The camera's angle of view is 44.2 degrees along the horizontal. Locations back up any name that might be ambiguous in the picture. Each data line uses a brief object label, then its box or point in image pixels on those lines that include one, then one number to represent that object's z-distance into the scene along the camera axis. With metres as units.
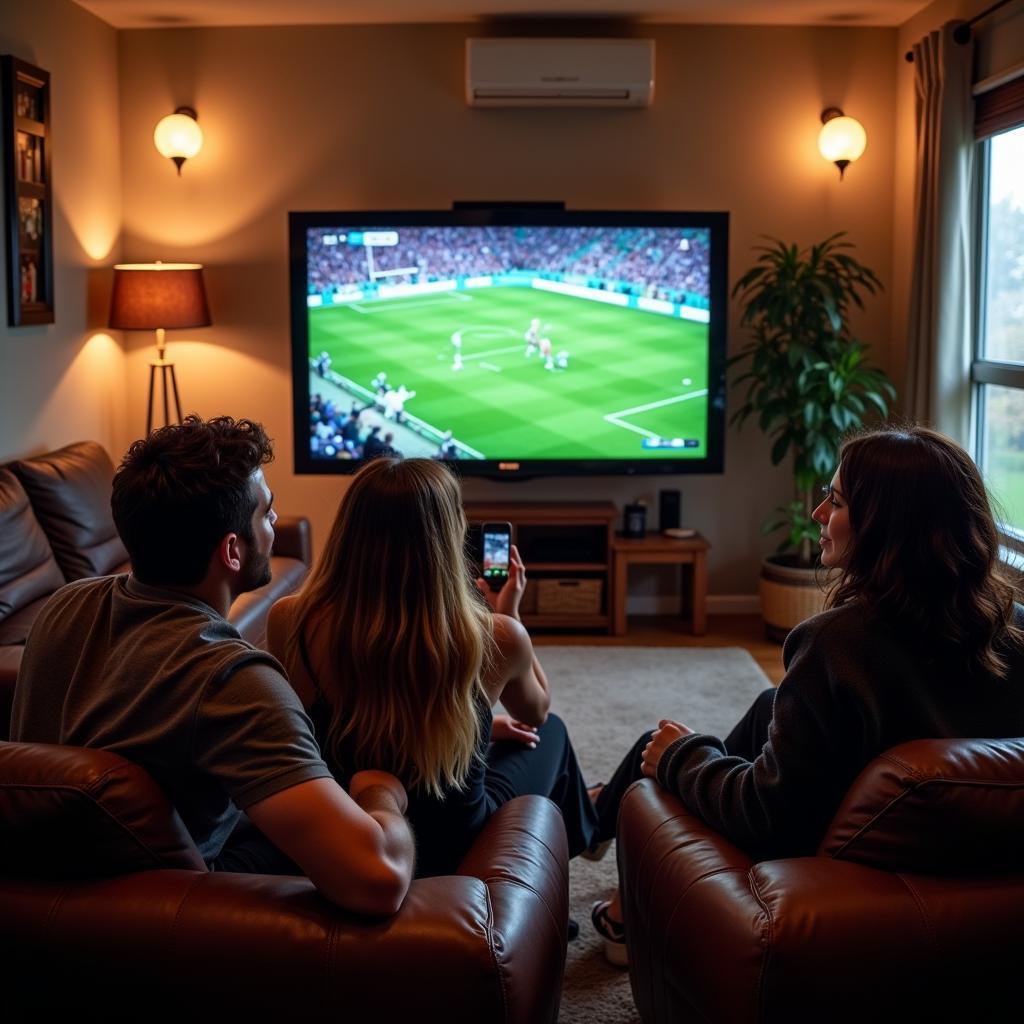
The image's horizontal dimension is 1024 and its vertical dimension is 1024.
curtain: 4.67
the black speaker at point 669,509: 5.65
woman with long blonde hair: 1.81
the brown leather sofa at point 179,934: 1.37
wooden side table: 5.32
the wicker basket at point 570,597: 5.42
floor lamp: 5.11
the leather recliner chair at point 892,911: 1.43
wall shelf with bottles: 4.43
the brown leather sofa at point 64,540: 3.82
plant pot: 5.14
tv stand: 5.38
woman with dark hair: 1.71
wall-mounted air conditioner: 5.20
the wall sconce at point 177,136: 5.38
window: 4.50
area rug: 3.67
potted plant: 5.09
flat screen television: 5.32
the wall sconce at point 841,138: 5.34
